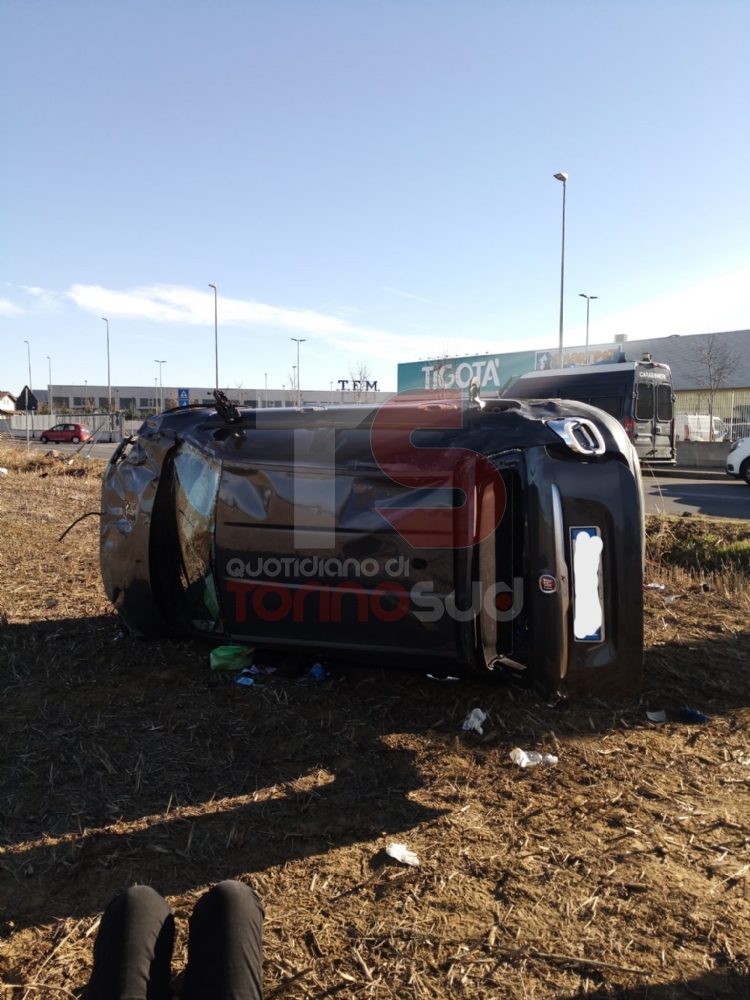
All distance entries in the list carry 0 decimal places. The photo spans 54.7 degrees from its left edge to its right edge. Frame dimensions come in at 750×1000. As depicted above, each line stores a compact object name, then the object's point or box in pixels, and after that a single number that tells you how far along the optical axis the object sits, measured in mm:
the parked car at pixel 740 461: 16562
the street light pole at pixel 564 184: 27078
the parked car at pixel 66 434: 42906
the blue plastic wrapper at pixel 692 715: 3799
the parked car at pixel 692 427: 26827
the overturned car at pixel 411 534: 3268
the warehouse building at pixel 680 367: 34625
